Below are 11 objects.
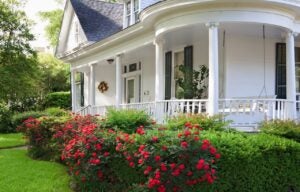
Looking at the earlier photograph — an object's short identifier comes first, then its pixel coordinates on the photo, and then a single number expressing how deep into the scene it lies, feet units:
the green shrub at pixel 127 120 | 31.61
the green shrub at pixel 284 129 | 29.14
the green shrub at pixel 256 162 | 22.84
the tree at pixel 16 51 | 72.18
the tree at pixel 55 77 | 128.57
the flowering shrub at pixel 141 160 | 20.66
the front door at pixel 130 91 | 65.26
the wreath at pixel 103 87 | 71.51
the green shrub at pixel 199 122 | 29.45
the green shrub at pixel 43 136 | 39.13
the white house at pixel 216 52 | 36.94
